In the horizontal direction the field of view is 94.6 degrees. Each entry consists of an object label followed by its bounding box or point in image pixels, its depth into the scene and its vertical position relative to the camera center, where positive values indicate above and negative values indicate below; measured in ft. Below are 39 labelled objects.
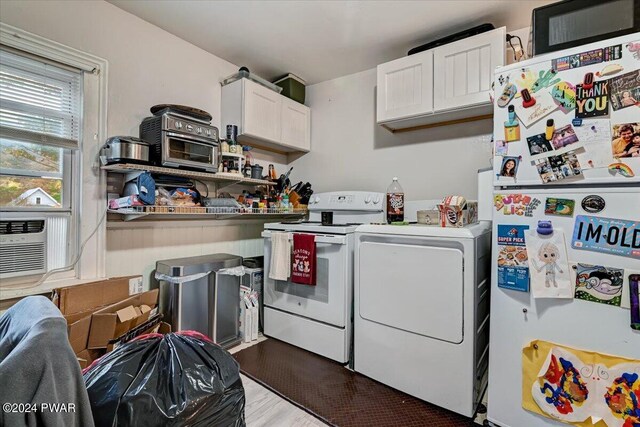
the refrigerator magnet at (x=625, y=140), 3.76 +1.00
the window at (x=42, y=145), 5.50 +1.35
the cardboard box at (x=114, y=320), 5.46 -2.07
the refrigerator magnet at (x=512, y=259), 4.53 -0.67
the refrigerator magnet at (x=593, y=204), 3.96 +0.18
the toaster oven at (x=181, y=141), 6.61 +1.73
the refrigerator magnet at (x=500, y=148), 4.71 +1.10
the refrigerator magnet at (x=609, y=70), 3.87 +1.95
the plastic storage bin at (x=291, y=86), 10.27 +4.55
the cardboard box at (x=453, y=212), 5.79 +0.07
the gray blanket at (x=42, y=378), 1.98 -1.18
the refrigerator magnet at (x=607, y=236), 3.78 -0.25
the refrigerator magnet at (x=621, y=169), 3.80 +0.62
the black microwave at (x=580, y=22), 4.31 +2.97
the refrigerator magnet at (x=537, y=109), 4.33 +1.62
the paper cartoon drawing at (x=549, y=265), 4.20 -0.71
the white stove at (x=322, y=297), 7.00 -2.11
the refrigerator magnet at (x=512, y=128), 4.61 +1.39
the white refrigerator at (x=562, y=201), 3.84 +0.22
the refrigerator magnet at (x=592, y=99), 3.95 +1.61
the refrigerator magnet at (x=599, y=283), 3.88 -0.90
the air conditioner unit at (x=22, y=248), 5.37 -0.66
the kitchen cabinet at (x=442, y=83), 6.82 +3.36
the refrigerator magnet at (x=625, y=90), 3.76 +1.64
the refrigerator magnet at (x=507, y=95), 4.63 +1.93
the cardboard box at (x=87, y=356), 5.31 -2.64
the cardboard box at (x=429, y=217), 6.45 -0.03
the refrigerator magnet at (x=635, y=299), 3.75 -1.04
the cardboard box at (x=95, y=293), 5.61 -1.64
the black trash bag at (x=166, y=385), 2.82 -1.77
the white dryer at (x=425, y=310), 5.27 -1.84
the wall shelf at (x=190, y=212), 6.18 +0.06
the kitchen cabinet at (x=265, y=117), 8.75 +3.15
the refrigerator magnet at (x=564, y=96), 4.16 +1.73
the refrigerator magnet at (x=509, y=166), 4.61 +0.79
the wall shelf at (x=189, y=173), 6.22 +1.00
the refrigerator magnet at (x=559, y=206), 4.17 +0.15
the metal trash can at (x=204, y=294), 6.86 -1.99
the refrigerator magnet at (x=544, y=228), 4.31 -0.17
